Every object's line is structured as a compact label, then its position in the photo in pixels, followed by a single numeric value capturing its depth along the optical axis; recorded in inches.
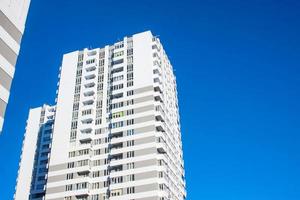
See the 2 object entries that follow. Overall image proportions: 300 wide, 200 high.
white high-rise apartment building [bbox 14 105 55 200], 4549.7
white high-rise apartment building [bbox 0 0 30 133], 1505.9
